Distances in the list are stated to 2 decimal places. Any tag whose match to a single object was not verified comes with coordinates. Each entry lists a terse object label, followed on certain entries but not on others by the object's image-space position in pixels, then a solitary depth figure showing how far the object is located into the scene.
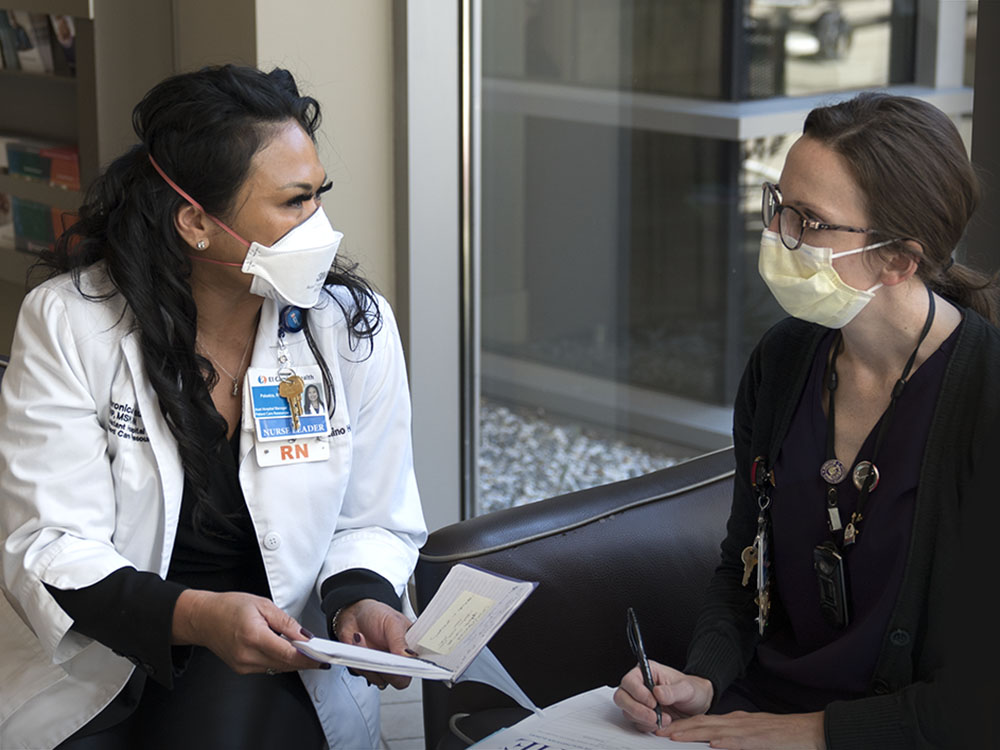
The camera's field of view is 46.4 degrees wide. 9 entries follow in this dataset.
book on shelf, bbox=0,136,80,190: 3.50
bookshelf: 3.21
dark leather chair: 1.91
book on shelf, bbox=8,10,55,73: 3.40
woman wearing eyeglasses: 1.51
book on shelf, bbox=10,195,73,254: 3.58
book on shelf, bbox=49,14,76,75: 3.32
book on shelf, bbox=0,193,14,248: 3.67
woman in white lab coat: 1.71
